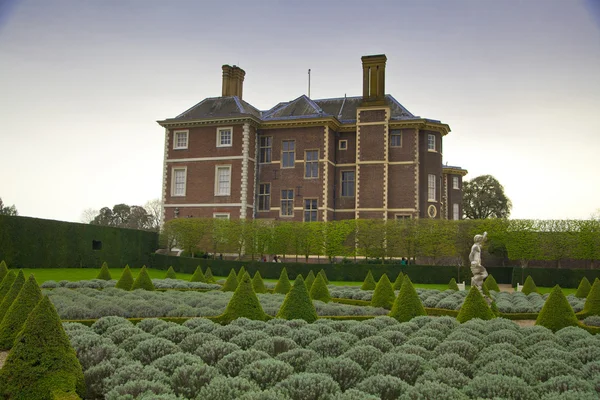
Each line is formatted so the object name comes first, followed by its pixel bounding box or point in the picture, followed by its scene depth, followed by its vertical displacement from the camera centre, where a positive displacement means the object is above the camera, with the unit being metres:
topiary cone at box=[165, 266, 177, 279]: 23.54 -1.29
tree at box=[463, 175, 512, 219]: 68.25 +6.47
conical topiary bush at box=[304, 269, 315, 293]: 18.64 -1.13
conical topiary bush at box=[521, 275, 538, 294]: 22.39 -1.45
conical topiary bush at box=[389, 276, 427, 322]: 12.16 -1.26
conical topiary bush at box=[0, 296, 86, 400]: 6.02 -1.37
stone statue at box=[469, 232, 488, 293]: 16.11 -0.40
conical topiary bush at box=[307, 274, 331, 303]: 16.69 -1.33
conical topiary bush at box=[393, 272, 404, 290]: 20.45 -1.27
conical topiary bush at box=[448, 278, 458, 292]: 21.99 -1.44
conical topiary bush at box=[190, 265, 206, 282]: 22.09 -1.30
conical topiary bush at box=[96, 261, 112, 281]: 20.97 -1.23
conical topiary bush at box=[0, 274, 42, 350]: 8.98 -1.16
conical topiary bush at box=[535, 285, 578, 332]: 11.49 -1.29
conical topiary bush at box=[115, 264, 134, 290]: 17.52 -1.24
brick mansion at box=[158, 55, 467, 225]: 39.22 +6.31
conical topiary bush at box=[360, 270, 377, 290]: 20.83 -1.36
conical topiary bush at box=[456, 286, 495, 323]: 11.82 -1.26
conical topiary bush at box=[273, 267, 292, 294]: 17.70 -1.27
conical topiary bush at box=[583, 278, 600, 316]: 14.81 -1.34
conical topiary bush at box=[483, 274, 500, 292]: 22.81 -1.37
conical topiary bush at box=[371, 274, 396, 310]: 15.59 -1.34
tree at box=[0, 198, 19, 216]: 65.69 +3.81
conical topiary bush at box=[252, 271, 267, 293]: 18.27 -1.29
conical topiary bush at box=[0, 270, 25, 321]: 10.36 -1.09
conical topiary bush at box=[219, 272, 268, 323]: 11.08 -1.23
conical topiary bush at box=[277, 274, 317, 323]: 11.29 -1.24
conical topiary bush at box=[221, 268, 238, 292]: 18.75 -1.31
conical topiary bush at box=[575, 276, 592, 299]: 20.44 -1.35
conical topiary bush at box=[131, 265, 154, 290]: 17.27 -1.22
